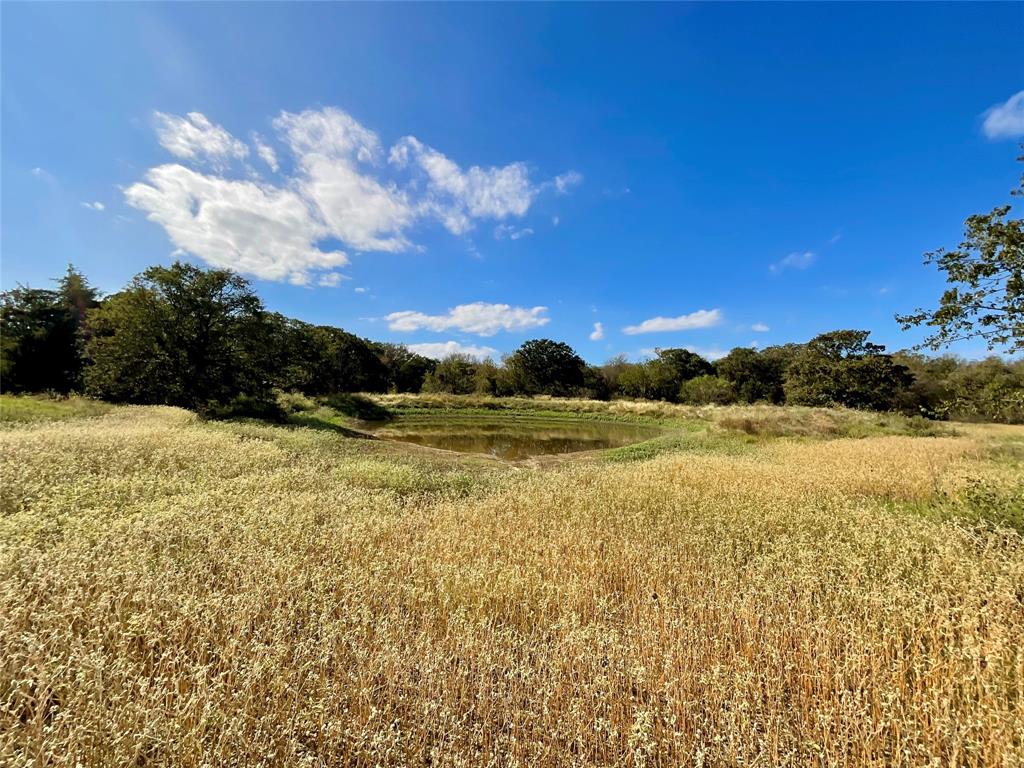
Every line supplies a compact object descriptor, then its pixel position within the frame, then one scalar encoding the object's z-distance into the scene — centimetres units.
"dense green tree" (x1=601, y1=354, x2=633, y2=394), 6969
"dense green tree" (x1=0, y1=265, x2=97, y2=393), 2555
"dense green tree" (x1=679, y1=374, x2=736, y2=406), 5531
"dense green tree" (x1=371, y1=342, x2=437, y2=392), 6788
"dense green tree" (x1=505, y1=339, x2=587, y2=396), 6619
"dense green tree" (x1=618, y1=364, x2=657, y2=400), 6309
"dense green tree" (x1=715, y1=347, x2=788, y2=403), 5506
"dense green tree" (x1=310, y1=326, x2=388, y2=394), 5225
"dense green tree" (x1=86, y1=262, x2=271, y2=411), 2328
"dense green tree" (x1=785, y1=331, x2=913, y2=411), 4100
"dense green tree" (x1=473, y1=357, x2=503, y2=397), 6378
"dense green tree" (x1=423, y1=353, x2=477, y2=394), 6325
